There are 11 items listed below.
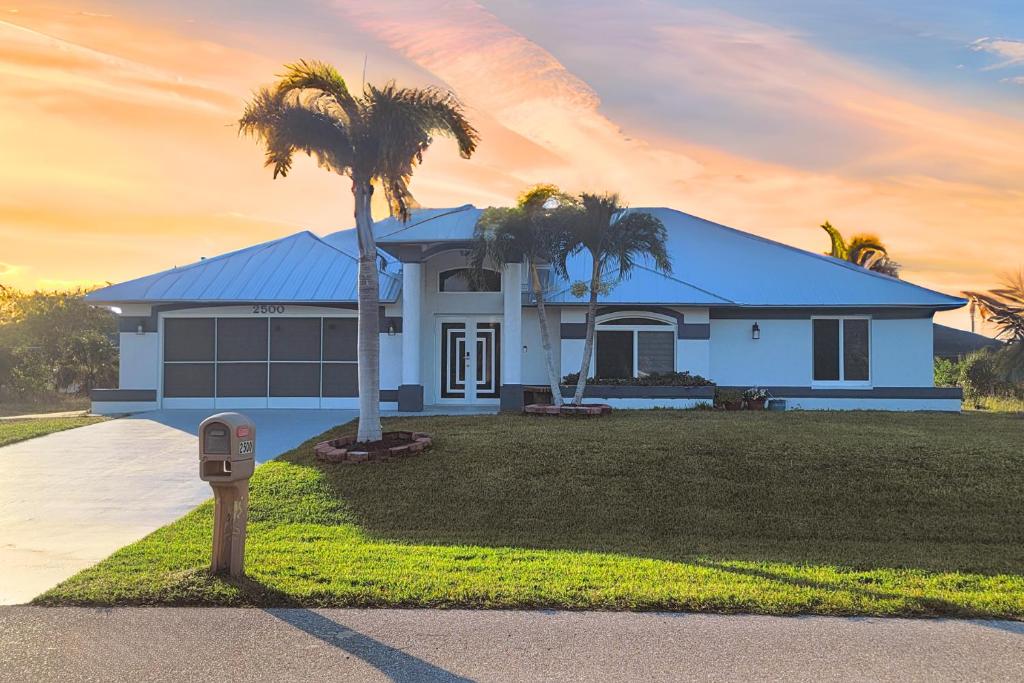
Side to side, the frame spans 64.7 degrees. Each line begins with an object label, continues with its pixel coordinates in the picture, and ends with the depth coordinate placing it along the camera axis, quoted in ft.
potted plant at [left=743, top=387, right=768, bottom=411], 65.26
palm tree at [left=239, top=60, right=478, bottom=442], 39.73
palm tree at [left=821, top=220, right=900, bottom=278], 96.89
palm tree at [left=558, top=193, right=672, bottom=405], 53.01
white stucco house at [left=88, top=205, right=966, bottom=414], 67.77
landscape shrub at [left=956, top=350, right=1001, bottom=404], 87.97
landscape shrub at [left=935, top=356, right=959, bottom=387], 92.38
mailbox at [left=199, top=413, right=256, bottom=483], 21.13
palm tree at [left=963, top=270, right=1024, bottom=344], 67.62
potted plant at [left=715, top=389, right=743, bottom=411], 64.08
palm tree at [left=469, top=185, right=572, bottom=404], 53.83
